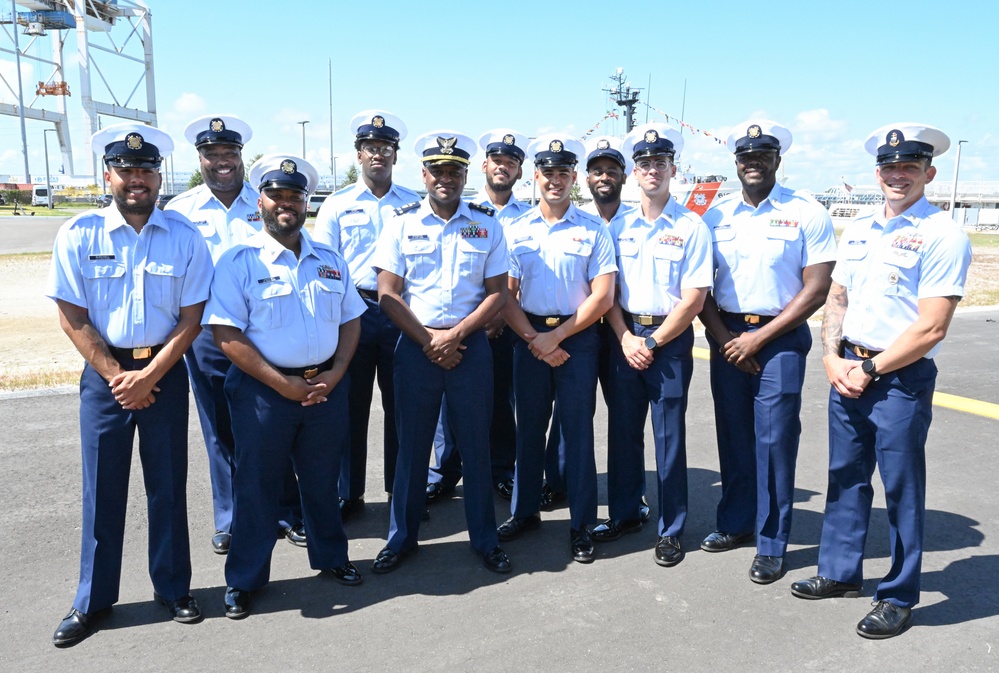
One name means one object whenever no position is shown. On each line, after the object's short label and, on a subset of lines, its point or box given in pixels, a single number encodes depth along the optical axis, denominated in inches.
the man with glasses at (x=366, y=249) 180.9
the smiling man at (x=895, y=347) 127.5
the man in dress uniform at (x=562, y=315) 161.9
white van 2315.9
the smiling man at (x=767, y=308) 153.3
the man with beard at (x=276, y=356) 133.7
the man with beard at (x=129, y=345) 125.3
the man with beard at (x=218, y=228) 162.9
